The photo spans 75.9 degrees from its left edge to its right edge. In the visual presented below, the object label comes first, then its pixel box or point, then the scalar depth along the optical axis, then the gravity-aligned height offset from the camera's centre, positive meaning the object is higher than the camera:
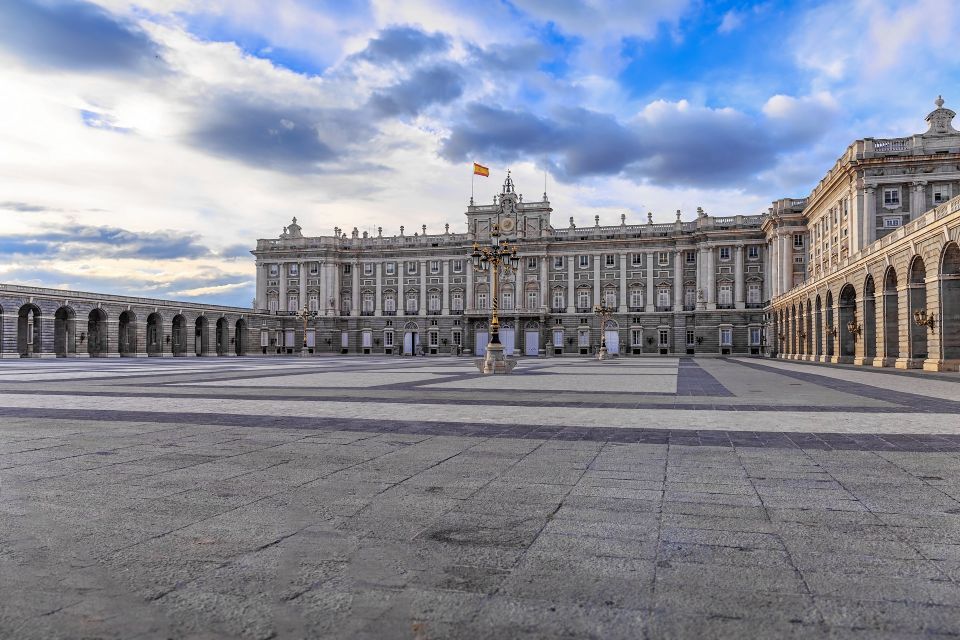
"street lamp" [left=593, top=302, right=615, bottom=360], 55.22 +1.70
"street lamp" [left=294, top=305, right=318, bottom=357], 74.20 +1.99
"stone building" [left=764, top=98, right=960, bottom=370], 27.55 +3.77
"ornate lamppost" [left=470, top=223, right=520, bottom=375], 27.78 -0.23
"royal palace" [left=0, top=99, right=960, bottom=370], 42.91 +4.02
